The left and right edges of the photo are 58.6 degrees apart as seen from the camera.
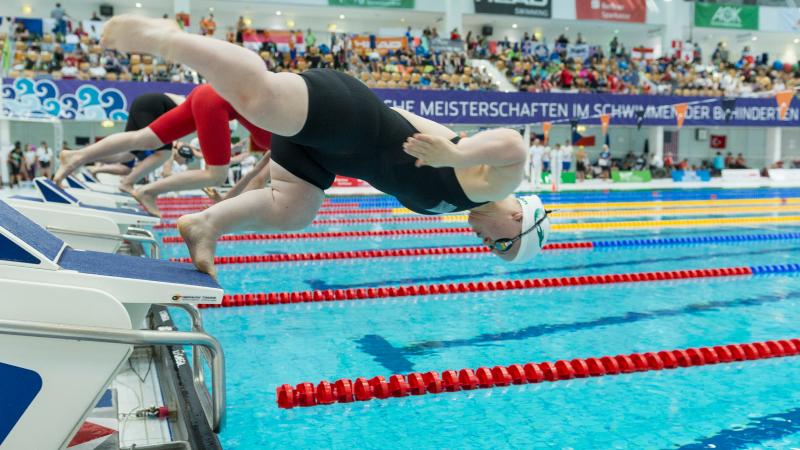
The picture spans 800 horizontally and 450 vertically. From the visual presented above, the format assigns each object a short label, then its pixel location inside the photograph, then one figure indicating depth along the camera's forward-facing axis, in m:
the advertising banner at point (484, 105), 16.25
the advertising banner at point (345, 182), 18.47
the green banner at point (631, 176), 21.92
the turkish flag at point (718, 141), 27.69
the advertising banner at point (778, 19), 29.34
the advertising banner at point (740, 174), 22.94
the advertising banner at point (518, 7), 26.41
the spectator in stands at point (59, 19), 20.66
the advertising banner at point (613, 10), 27.47
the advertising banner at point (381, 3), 24.84
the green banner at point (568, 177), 21.44
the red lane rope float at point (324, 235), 8.04
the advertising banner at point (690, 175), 22.89
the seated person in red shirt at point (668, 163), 23.85
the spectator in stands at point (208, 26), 22.77
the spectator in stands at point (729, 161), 25.23
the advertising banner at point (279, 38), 22.09
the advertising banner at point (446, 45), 23.48
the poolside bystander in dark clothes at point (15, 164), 16.78
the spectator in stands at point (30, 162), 17.44
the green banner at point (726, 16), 28.84
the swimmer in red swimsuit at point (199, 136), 4.25
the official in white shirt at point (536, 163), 19.16
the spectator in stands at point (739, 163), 24.89
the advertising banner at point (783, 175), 22.62
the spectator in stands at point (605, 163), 22.94
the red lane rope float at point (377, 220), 9.98
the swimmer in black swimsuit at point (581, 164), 23.06
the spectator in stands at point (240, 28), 21.46
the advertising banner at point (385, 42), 24.16
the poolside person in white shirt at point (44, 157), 17.55
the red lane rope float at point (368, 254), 6.44
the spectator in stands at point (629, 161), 24.67
